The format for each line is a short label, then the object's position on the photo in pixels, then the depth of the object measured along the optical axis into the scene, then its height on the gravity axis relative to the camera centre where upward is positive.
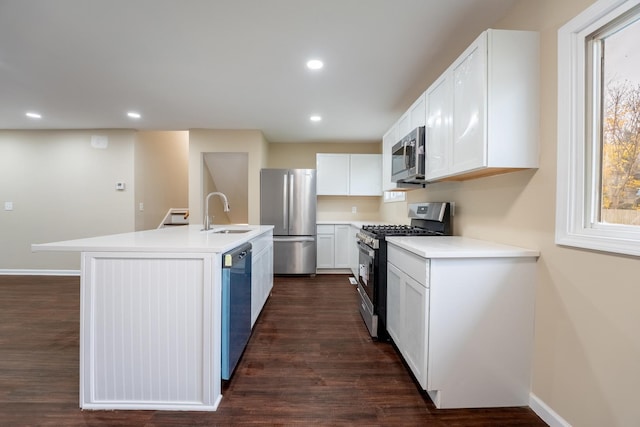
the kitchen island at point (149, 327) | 1.52 -0.64
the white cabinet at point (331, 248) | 4.72 -0.61
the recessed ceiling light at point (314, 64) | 2.36 +1.27
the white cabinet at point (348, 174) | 4.85 +0.67
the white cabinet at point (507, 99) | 1.51 +0.63
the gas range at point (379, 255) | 2.30 -0.36
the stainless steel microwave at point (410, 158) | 2.36 +0.50
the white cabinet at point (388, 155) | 3.22 +0.72
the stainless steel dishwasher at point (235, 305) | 1.66 -0.62
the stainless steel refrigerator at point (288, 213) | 4.50 -0.03
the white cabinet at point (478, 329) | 1.54 -0.64
